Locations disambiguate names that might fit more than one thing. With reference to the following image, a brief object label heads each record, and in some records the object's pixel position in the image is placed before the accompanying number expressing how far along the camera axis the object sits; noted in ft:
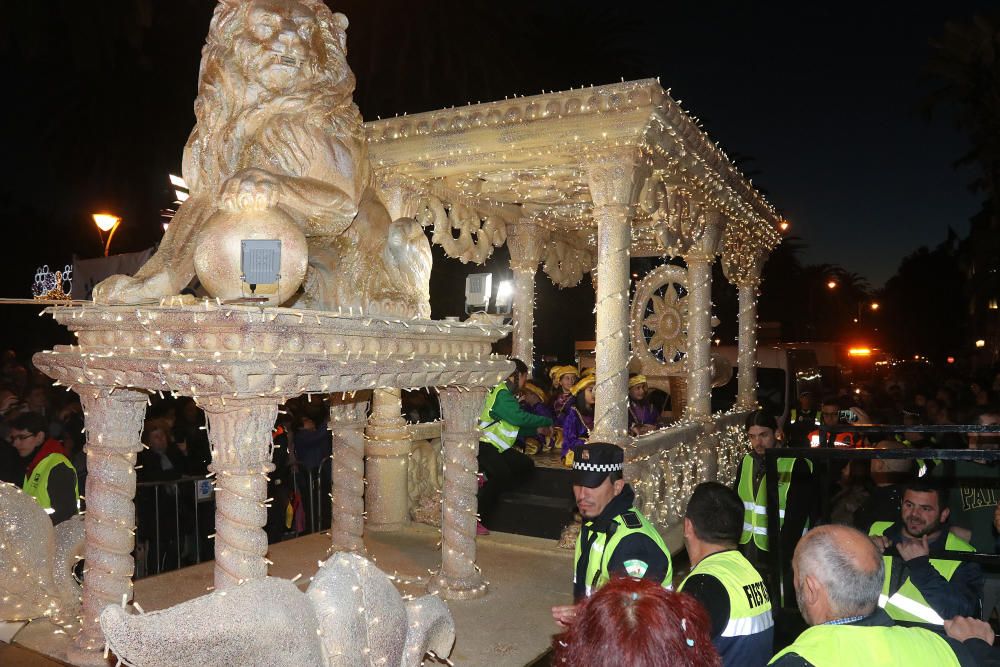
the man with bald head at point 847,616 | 6.98
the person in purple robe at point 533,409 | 34.35
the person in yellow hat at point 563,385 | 35.86
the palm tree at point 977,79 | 75.00
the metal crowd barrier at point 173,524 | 22.16
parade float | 11.00
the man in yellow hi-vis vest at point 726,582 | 9.39
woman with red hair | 5.85
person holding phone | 25.19
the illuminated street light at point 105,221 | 33.30
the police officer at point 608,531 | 10.55
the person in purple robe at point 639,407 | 34.83
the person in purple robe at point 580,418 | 30.55
